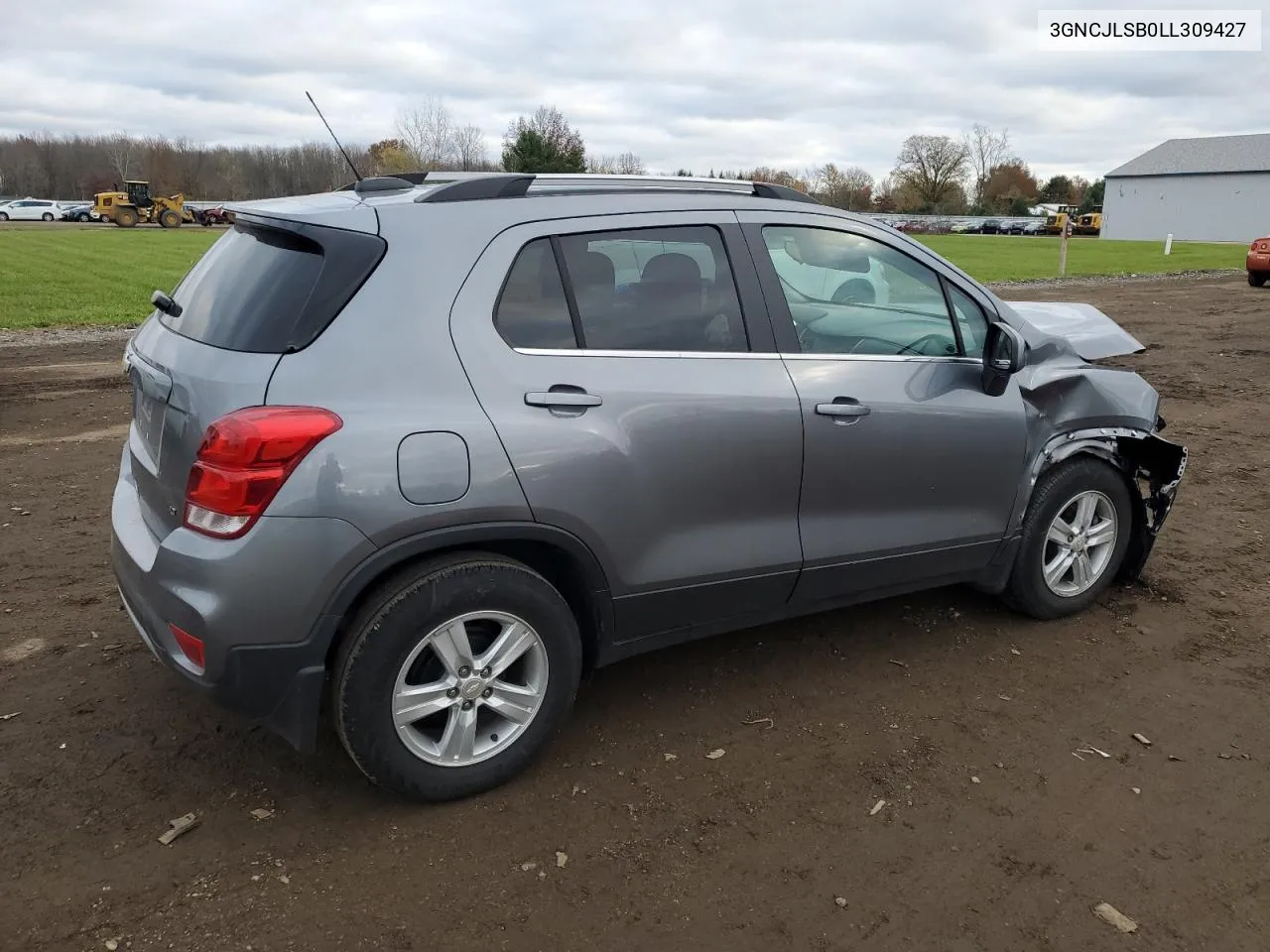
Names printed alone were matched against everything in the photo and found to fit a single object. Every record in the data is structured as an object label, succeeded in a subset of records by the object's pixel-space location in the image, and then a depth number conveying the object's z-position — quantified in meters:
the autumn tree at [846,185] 77.22
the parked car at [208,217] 53.19
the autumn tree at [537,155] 51.41
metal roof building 74.75
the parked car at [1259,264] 21.66
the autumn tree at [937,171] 89.81
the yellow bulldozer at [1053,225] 67.81
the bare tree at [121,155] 107.56
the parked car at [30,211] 64.06
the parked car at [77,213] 63.84
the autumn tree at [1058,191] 101.81
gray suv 2.72
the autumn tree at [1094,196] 93.69
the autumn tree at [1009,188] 88.31
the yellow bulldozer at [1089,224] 76.34
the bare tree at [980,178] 96.97
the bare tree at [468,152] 70.62
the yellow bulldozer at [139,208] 49.41
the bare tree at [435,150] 66.62
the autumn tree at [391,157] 64.49
